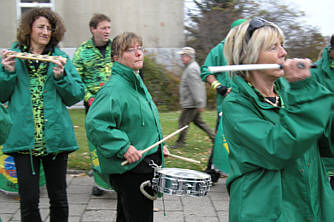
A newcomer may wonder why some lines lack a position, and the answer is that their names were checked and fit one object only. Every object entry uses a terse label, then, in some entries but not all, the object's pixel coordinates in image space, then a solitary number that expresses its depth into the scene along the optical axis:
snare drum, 2.77
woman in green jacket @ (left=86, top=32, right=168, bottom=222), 2.85
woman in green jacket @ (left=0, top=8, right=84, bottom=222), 3.26
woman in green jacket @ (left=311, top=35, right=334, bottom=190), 3.29
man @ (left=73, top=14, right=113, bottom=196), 4.75
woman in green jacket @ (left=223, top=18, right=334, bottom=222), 1.80
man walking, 6.73
